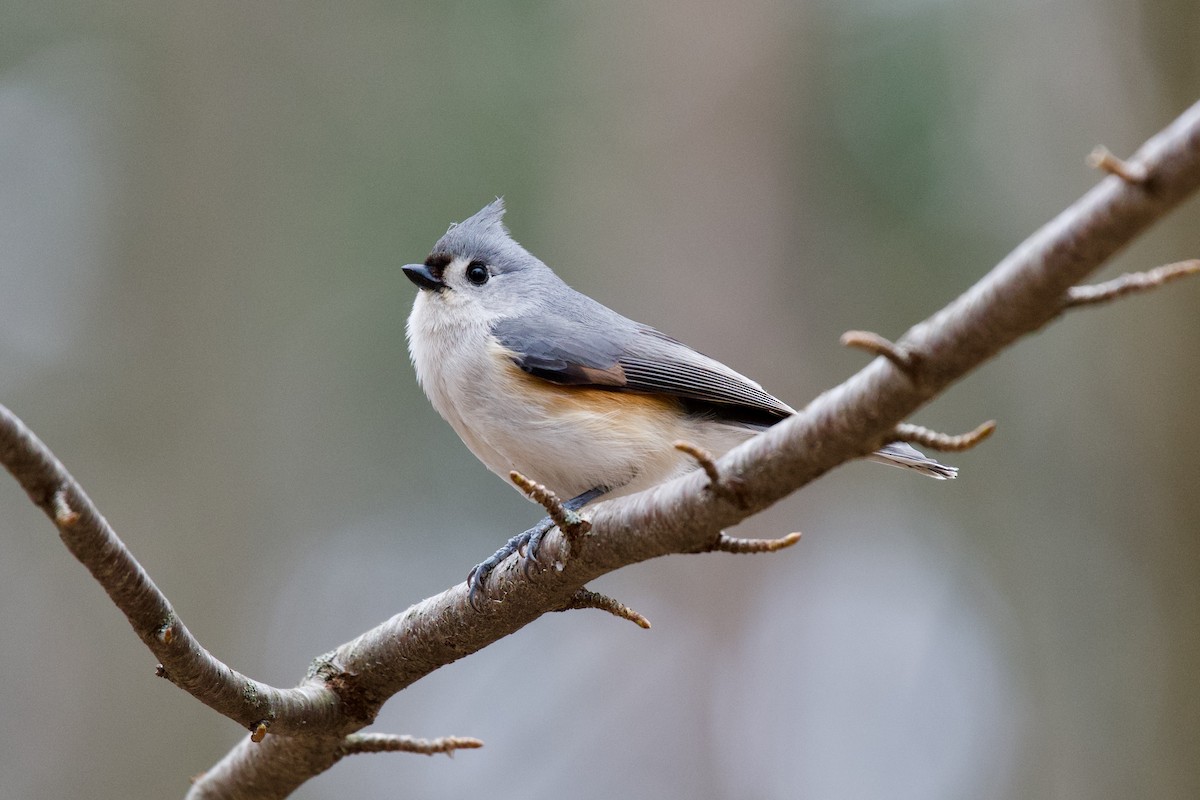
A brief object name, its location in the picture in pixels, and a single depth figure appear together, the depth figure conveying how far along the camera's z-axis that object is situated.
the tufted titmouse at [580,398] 4.77
